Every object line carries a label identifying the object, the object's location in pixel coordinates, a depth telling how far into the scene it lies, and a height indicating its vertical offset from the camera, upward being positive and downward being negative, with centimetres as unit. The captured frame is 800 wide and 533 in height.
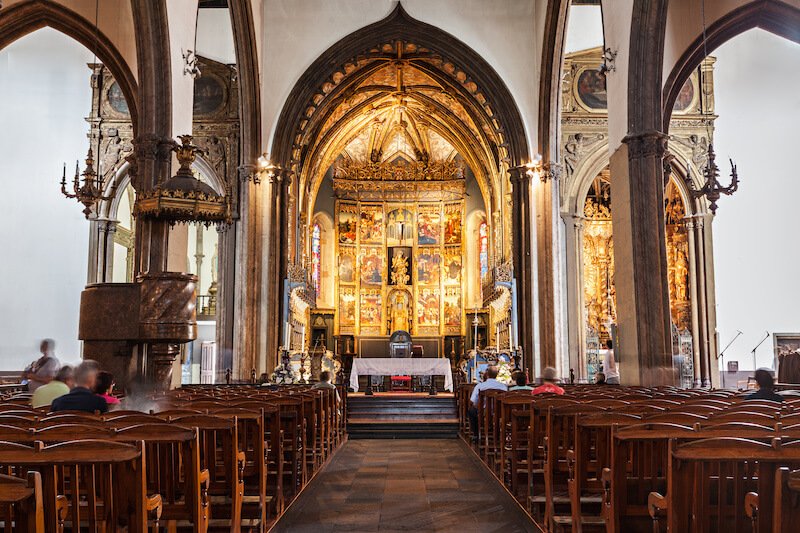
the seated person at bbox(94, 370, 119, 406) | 548 -34
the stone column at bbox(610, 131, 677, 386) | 989 +89
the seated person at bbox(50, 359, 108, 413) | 511 -44
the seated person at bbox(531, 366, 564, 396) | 752 -53
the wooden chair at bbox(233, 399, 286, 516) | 564 -84
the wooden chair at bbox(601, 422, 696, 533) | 338 -72
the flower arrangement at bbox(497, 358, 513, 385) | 1427 -74
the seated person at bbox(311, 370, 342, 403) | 1053 -64
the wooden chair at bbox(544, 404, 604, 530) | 497 -81
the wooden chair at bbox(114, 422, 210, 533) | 344 -68
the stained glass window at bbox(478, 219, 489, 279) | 2659 +324
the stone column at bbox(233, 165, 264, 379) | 1686 +146
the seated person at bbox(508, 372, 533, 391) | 943 -58
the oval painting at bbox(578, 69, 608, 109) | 1806 +595
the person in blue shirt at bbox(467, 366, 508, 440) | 996 -70
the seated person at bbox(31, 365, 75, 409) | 616 -45
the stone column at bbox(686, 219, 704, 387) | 1698 +85
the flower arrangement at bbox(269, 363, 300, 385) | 1456 -79
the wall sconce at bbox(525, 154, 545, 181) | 1741 +391
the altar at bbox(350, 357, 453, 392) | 1722 -74
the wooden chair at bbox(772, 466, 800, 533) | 237 -55
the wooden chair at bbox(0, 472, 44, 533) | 223 -50
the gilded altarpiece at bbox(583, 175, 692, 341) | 1795 +196
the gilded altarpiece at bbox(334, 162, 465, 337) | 2748 +334
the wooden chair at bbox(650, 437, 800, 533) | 271 -59
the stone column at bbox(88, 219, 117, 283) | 1706 +202
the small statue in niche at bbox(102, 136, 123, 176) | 1752 +428
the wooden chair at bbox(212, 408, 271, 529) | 496 -91
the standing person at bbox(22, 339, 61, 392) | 735 -34
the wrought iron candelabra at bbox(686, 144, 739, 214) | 987 +200
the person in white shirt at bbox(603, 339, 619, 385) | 1362 -57
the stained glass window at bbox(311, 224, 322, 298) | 2714 +284
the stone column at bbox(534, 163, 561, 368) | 1662 +173
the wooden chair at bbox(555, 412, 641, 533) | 401 -76
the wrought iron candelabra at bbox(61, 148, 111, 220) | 1065 +221
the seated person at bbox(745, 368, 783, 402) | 604 -43
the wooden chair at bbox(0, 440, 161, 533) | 270 -57
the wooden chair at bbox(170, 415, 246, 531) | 409 -70
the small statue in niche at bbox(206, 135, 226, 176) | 1794 +440
